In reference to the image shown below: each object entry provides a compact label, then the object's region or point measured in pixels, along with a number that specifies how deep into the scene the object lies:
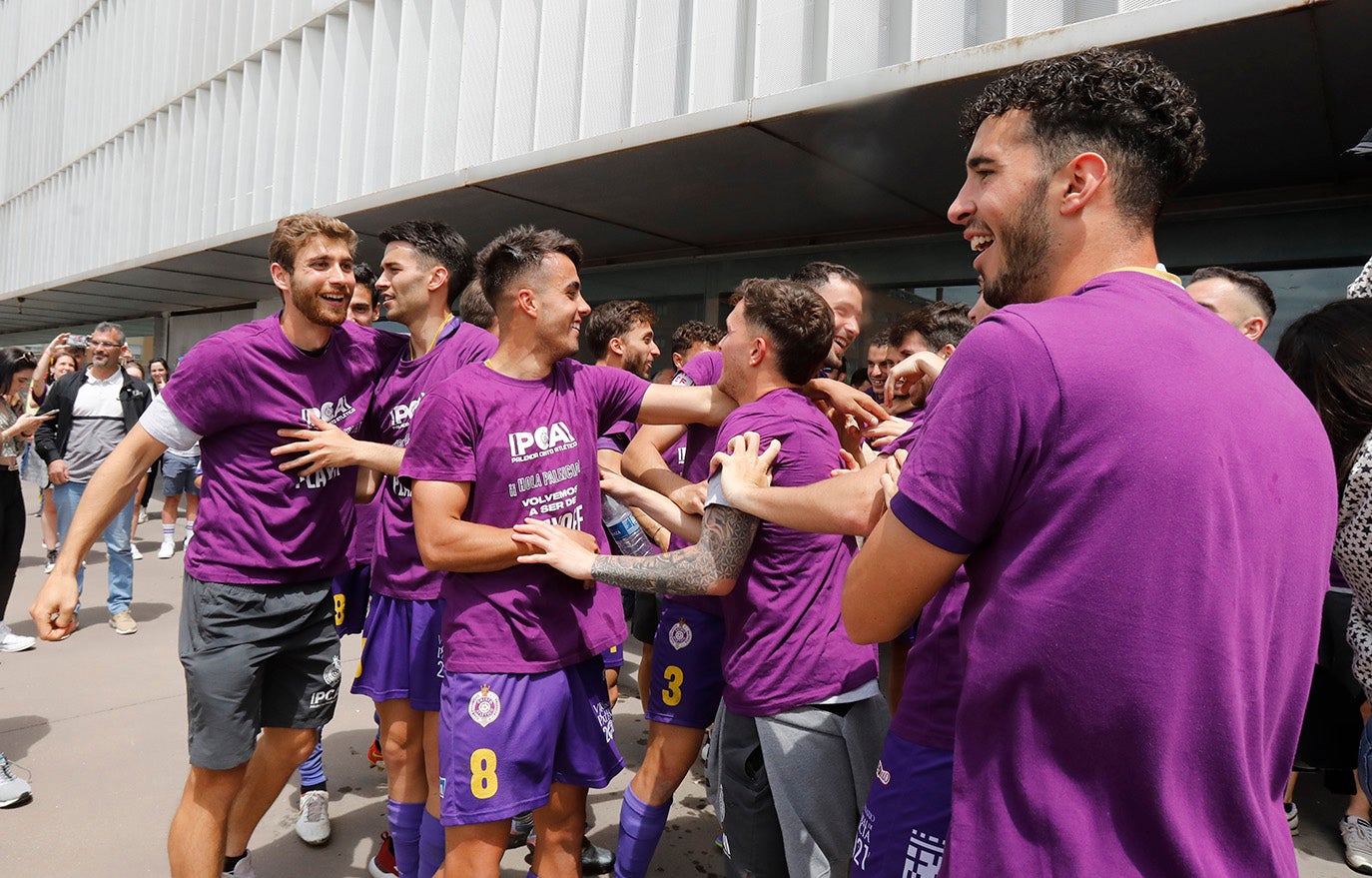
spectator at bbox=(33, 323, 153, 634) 6.83
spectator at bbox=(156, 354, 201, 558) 9.38
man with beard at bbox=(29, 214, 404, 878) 2.78
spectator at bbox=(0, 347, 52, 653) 5.14
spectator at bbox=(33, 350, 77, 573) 8.19
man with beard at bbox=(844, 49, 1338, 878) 1.00
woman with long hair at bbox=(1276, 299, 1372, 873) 1.97
